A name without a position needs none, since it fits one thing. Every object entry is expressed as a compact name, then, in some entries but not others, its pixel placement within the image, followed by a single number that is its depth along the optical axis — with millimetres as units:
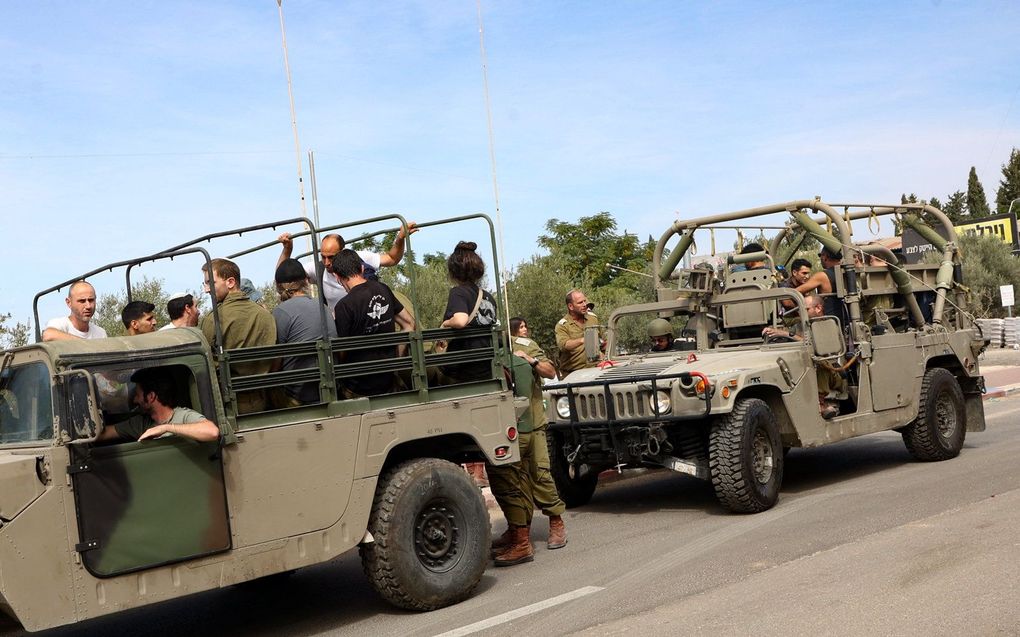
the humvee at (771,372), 9141
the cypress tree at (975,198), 83750
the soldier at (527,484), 7910
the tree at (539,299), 28391
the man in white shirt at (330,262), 7556
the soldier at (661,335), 11086
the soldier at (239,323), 6267
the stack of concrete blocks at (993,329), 34750
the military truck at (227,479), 5293
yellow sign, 53156
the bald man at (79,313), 7676
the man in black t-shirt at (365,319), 6734
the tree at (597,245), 46719
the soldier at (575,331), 11539
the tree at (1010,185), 81750
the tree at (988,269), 41062
